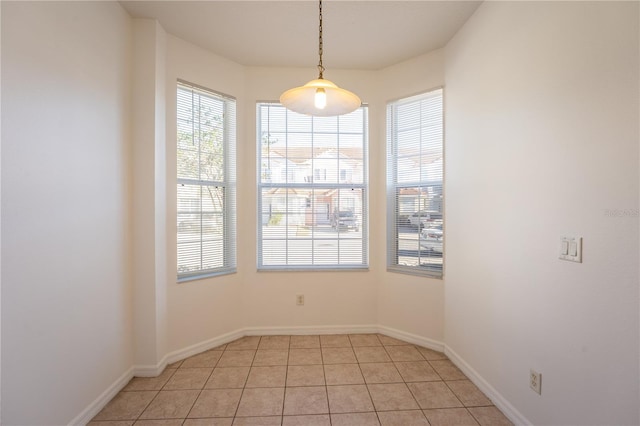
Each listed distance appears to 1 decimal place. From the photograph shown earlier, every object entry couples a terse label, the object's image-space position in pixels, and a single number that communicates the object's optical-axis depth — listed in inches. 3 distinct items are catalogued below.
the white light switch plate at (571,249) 49.6
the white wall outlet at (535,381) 58.5
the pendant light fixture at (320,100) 54.1
